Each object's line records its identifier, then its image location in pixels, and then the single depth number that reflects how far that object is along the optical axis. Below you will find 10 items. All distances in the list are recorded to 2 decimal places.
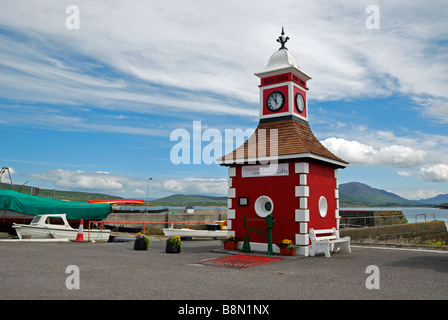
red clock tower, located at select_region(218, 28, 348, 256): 14.08
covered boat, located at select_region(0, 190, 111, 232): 22.55
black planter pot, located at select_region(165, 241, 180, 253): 14.73
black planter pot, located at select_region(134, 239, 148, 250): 15.88
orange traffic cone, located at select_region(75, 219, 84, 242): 20.11
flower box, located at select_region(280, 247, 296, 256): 13.62
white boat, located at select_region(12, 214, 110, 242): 20.31
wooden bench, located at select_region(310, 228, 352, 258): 13.79
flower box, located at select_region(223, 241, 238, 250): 15.22
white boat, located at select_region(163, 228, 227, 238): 23.64
